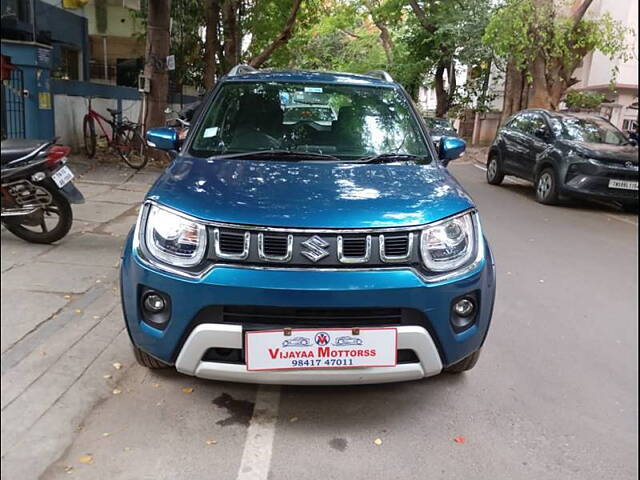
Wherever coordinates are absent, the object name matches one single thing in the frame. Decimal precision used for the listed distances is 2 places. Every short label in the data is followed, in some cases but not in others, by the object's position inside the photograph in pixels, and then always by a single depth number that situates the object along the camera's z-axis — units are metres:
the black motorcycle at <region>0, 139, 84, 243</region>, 4.68
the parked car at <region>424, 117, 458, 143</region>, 15.12
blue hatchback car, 2.59
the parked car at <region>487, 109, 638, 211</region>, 8.45
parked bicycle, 10.84
